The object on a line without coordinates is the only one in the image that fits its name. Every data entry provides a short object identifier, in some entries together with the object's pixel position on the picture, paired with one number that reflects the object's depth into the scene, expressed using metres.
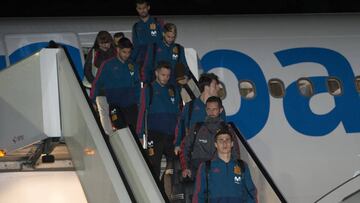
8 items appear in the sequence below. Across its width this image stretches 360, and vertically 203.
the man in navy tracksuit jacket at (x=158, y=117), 9.09
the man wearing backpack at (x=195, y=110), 8.92
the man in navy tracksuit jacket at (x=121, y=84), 9.56
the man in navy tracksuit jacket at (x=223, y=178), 7.72
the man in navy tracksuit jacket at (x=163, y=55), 10.27
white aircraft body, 13.22
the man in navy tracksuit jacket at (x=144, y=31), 10.54
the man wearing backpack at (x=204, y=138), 8.43
